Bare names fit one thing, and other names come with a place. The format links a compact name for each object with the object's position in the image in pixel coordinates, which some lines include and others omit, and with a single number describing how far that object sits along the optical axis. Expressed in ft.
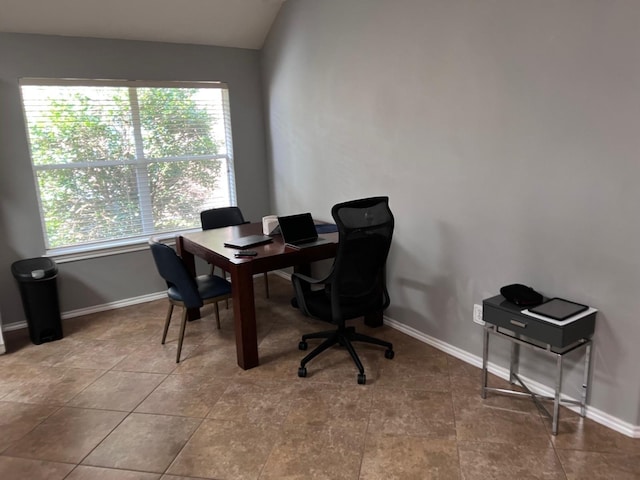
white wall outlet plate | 9.48
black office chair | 8.60
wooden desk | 9.44
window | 12.50
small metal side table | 7.07
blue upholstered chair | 9.73
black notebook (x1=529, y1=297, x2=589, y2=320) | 7.23
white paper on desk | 7.05
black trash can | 11.35
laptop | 10.46
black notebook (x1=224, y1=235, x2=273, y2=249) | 10.48
